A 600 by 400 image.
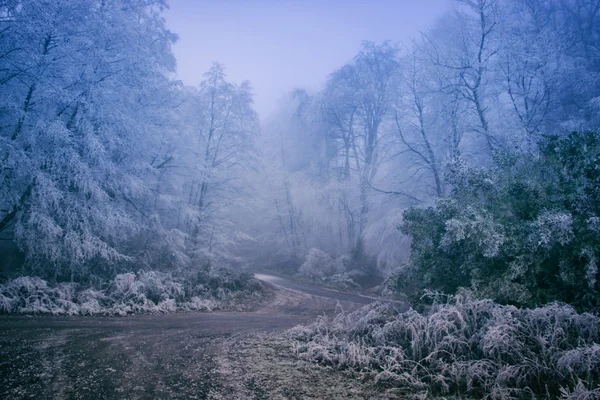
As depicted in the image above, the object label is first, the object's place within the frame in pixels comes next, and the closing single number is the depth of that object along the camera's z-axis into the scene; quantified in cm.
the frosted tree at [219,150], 1520
